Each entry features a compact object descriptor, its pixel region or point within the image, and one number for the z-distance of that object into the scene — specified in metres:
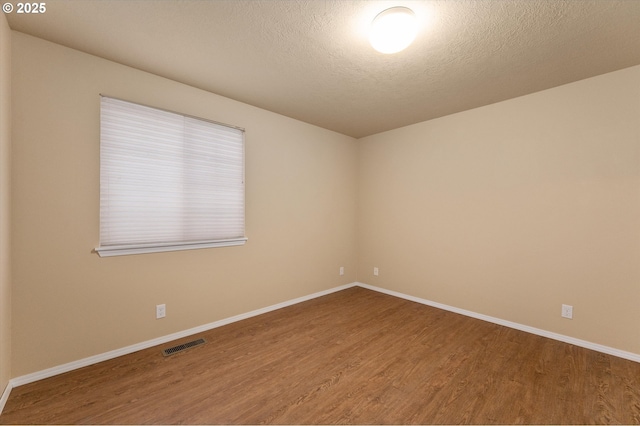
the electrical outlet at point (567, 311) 2.59
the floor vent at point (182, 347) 2.37
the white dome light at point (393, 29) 1.63
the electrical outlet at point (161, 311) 2.51
